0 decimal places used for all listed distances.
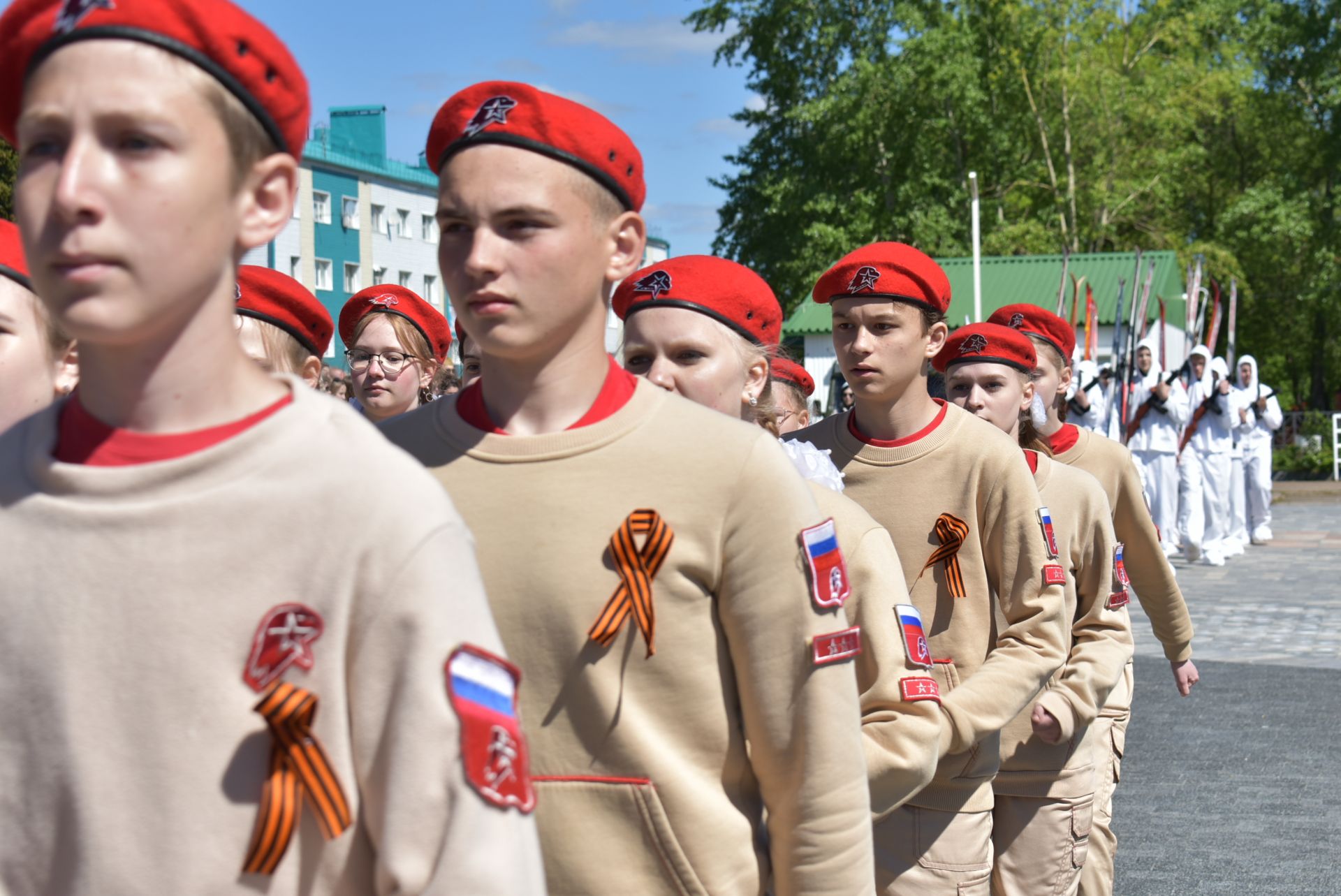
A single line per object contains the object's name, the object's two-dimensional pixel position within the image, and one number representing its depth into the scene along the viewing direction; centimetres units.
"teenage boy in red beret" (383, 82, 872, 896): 252
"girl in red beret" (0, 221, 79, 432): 274
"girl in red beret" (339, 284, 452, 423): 631
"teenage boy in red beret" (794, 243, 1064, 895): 479
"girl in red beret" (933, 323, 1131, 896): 539
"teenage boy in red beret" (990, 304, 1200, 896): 680
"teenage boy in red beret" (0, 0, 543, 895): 174
